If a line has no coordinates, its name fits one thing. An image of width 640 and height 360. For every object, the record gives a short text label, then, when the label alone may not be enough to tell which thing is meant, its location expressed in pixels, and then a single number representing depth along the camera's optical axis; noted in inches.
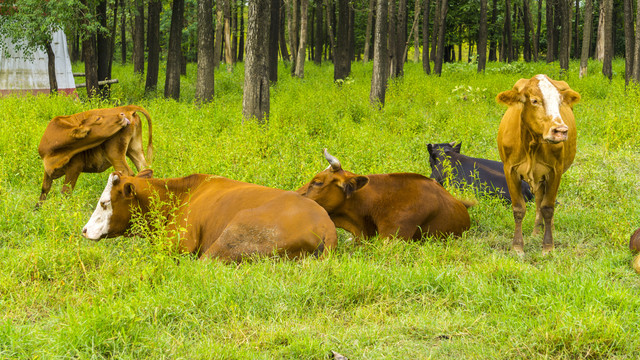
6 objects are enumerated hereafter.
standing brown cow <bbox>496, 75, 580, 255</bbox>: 406.0
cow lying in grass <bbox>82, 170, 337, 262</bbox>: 380.5
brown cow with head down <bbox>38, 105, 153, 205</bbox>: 542.6
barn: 1563.7
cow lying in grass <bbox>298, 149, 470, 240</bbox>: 457.1
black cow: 575.9
